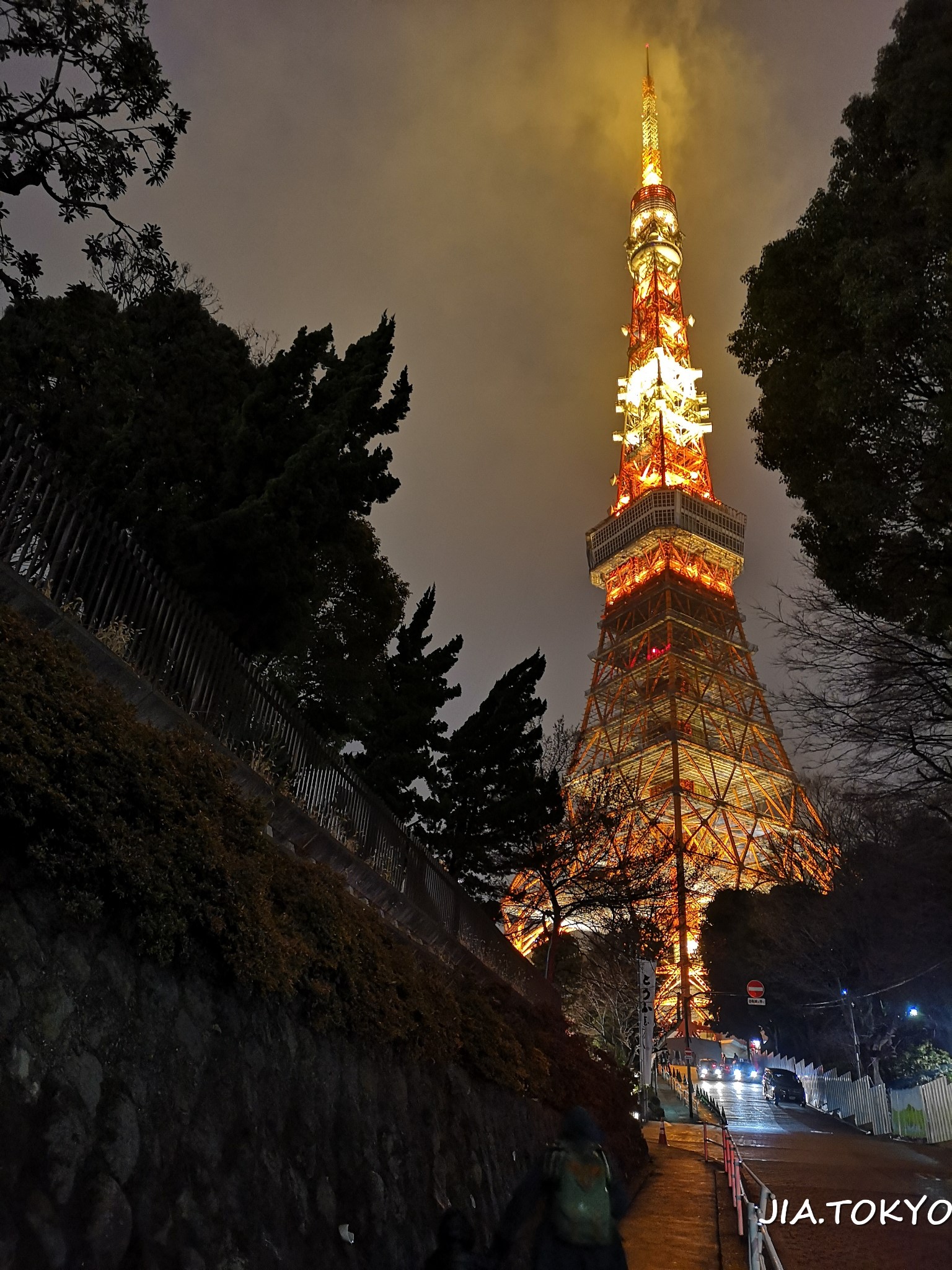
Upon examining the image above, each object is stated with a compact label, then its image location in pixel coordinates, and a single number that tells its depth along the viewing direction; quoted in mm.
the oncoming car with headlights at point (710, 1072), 46156
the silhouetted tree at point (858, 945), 24438
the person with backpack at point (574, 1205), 3711
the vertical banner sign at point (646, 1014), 24344
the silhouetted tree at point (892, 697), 10305
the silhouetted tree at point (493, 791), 20594
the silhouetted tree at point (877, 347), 9148
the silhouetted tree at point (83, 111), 7363
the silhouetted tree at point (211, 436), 10672
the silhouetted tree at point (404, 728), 17516
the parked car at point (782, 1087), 31719
